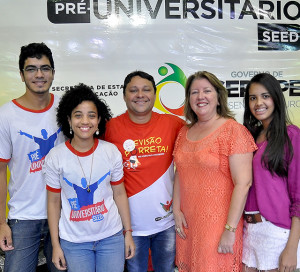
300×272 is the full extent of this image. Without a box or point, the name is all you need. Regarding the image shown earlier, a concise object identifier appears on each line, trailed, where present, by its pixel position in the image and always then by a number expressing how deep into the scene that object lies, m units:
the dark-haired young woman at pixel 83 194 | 1.50
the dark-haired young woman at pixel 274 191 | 1.42
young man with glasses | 1.62
